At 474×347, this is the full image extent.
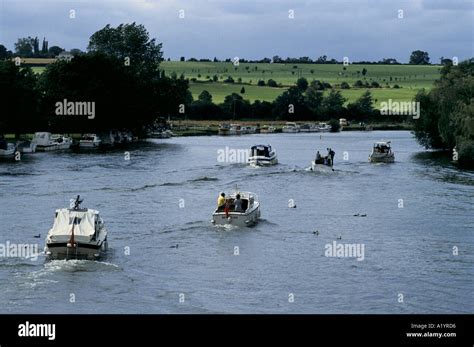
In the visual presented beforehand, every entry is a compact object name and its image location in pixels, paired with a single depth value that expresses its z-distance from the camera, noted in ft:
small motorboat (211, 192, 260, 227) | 167.12
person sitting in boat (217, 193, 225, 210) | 169.48
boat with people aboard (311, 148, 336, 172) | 276.62
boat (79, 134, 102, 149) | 379.96
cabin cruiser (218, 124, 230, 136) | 538.88
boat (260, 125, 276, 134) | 589.32
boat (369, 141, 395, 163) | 313.73
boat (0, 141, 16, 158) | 314.76
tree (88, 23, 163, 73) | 497.46
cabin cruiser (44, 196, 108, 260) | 135.44
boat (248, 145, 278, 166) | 294.66
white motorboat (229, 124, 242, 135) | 544.05
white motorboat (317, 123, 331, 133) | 625.00
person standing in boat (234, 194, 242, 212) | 169.17
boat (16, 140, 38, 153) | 339.36
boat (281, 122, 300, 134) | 590.96
